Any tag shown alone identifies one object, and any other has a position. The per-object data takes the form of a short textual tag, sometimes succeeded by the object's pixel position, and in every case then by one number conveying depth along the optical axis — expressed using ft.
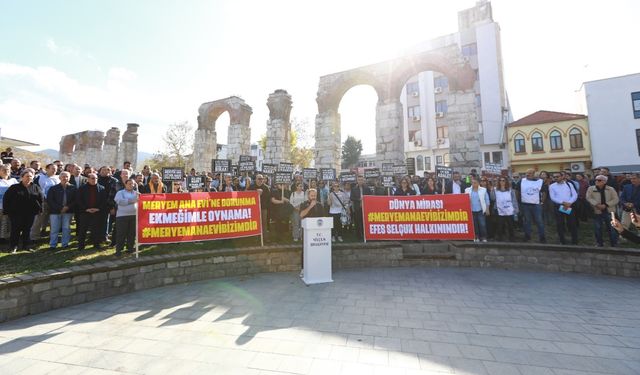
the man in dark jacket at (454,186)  31.58
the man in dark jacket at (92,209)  21.66
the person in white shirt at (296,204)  27.22
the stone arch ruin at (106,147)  83.15
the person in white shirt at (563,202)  25.18
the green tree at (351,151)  169.27
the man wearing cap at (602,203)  23.99
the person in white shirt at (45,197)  23.38
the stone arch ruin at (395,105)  46.57
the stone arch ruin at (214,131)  67.26
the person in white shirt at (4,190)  21.34
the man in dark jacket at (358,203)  28.60
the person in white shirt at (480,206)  26.71
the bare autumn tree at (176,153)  111.86
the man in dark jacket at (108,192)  23.31
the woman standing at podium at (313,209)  22.07
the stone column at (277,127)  61.21
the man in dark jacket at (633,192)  24.41
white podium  20.42
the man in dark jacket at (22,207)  20.11
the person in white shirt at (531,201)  26.25
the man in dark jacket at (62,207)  21.34
